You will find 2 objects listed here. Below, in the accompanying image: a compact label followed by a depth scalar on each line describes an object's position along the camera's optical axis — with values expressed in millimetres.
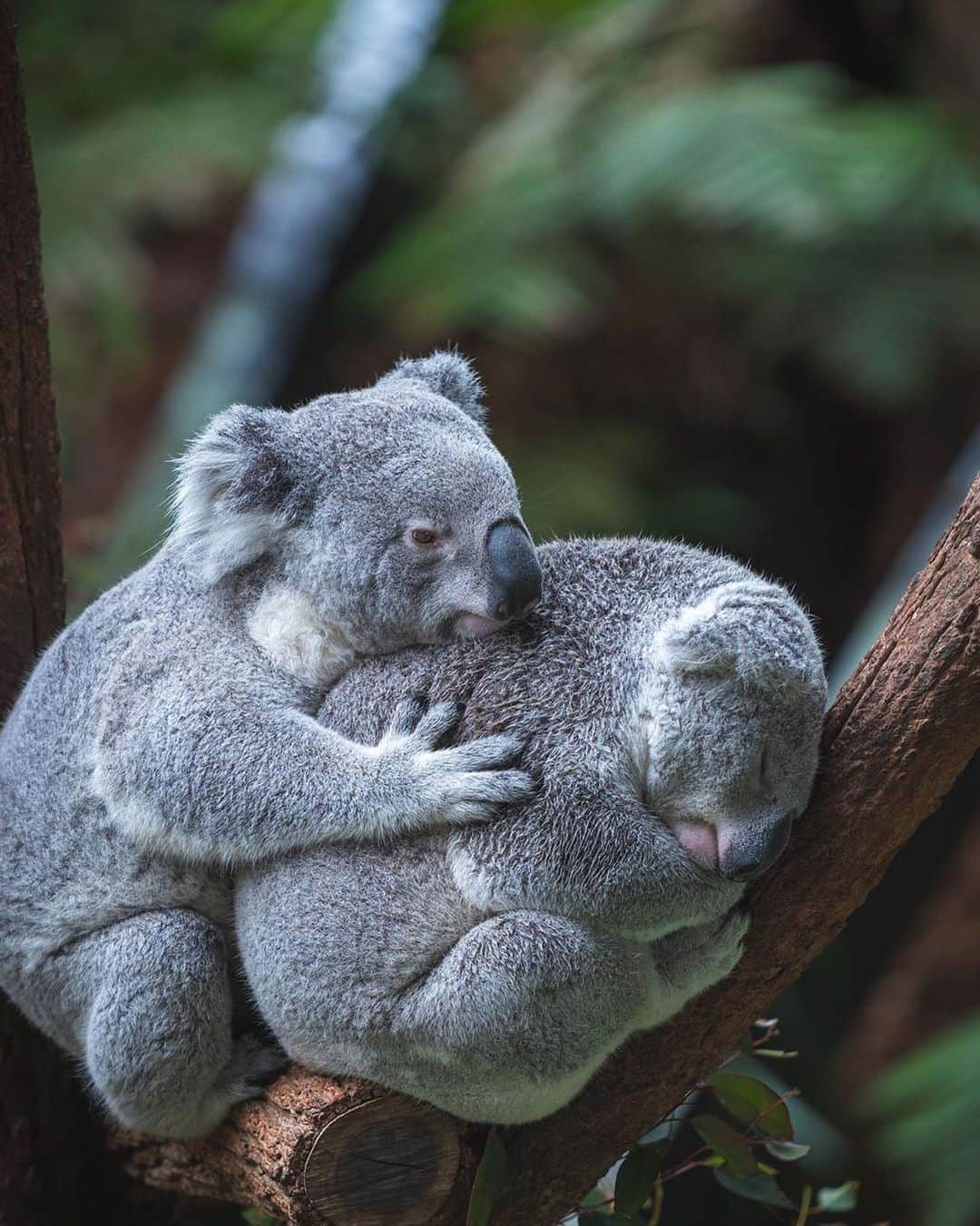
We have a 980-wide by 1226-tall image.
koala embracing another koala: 5711
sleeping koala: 5309
